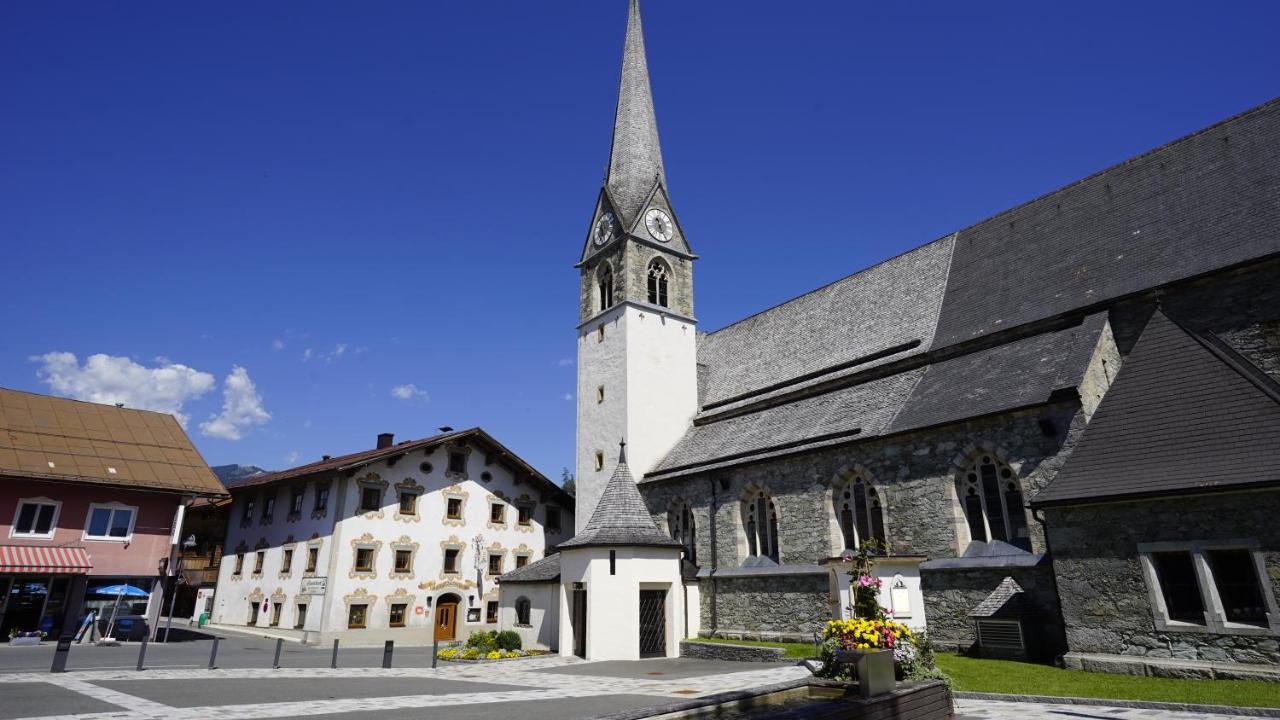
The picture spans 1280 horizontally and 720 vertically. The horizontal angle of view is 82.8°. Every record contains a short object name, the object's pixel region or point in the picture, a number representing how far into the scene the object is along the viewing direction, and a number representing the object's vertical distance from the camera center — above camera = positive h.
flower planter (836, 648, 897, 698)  9.77 -0.80
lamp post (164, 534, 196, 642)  35.41 +2.83
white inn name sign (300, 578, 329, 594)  25.56 +0.87
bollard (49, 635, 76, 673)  16.35 -0.87
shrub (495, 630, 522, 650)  24.23 -0.96
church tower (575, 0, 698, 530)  33.06 +13.04
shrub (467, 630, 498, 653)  23.62 -0.98
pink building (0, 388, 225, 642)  25.73 +3.50
